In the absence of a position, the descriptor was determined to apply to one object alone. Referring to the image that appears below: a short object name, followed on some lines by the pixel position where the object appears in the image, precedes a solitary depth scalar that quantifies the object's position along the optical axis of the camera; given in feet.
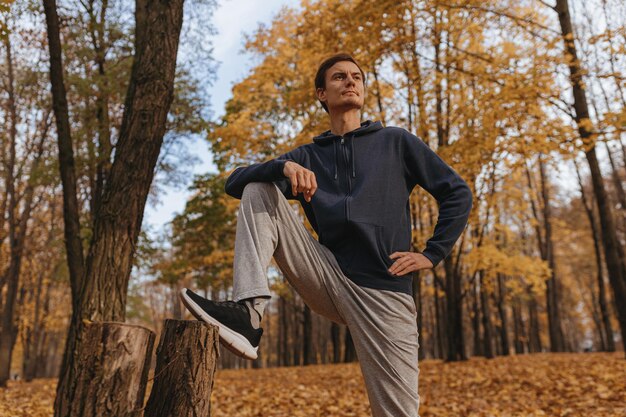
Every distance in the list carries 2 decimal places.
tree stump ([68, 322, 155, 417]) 7.59
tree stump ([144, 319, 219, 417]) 6.98
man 6.93
